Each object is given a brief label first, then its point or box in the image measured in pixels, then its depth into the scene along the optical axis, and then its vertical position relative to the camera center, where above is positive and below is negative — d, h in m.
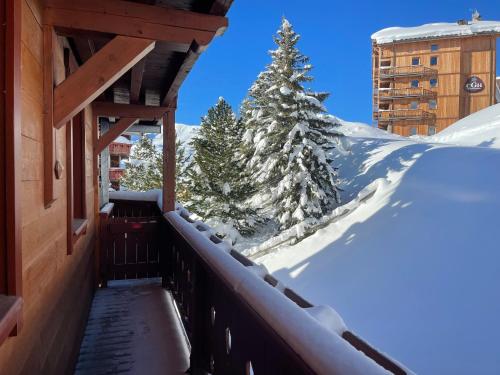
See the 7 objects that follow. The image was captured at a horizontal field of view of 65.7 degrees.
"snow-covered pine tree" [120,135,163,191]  29.78 +0.58
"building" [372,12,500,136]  31.91 +8.51
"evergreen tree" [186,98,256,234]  19.92 -0.22
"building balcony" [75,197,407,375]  1.15 -0.87
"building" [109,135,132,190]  32.38 +1.63
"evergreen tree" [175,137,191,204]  22.14 -0.43
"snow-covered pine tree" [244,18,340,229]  17.20 +1.37
